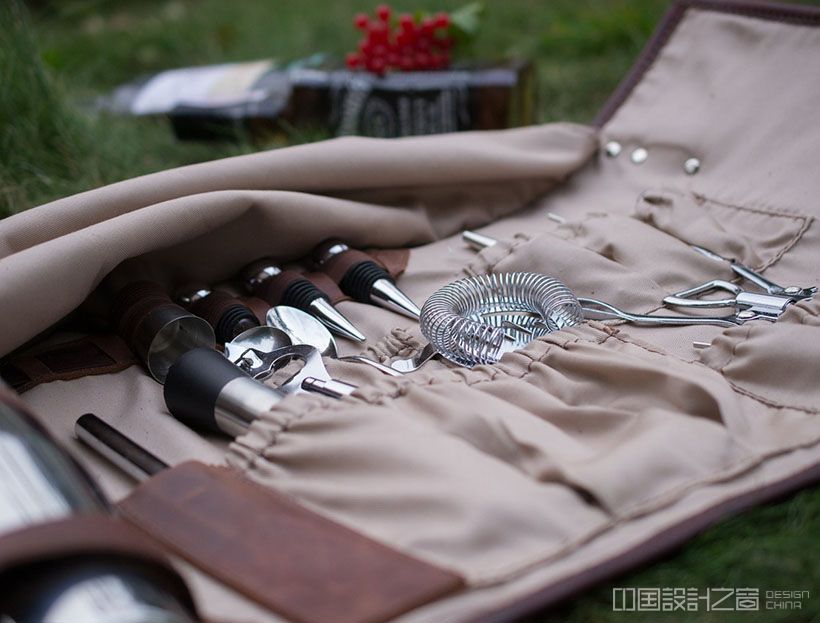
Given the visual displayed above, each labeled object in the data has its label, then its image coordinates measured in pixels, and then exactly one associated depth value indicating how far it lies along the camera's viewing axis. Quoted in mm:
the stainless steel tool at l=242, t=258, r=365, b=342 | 1303
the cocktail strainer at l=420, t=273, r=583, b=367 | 1178
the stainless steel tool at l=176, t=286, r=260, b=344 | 1269
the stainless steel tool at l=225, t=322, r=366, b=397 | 1163
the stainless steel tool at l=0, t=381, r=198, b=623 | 672
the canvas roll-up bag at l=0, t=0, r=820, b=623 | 840
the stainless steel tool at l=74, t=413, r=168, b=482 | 989
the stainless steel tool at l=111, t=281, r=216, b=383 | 1205
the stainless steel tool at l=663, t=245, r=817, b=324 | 1225
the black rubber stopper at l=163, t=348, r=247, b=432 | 1059
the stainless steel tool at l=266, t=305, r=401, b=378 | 1249
